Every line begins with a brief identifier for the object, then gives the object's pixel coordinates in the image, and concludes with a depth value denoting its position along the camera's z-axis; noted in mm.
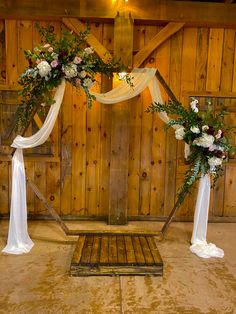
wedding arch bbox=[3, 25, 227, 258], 2991
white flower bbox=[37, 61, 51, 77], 2875
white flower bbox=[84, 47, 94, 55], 3039
